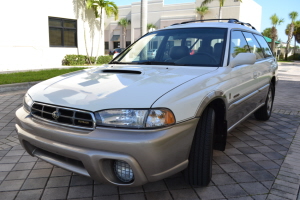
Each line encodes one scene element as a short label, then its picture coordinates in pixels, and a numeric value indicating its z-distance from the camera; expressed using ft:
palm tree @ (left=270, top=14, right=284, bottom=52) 154.10
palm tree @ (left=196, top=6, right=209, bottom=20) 118.73
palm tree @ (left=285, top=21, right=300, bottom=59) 154.49
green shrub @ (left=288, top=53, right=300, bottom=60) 130.31
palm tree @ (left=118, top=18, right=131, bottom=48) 150.51
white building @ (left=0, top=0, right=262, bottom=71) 42.93
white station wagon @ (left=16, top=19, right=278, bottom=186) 6.60
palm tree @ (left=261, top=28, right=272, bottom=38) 191.58
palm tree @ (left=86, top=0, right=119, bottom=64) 54.69
